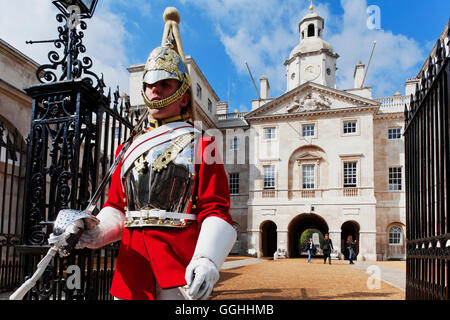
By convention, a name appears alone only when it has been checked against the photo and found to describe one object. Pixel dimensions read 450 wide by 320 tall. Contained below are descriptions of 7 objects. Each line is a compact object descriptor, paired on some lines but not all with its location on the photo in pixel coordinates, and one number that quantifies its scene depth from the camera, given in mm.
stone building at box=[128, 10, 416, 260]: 26016
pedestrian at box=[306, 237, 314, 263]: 21156
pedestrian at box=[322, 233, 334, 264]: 18812
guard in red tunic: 1978
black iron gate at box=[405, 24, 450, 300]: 3188
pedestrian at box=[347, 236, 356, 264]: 19453
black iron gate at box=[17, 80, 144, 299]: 3365
